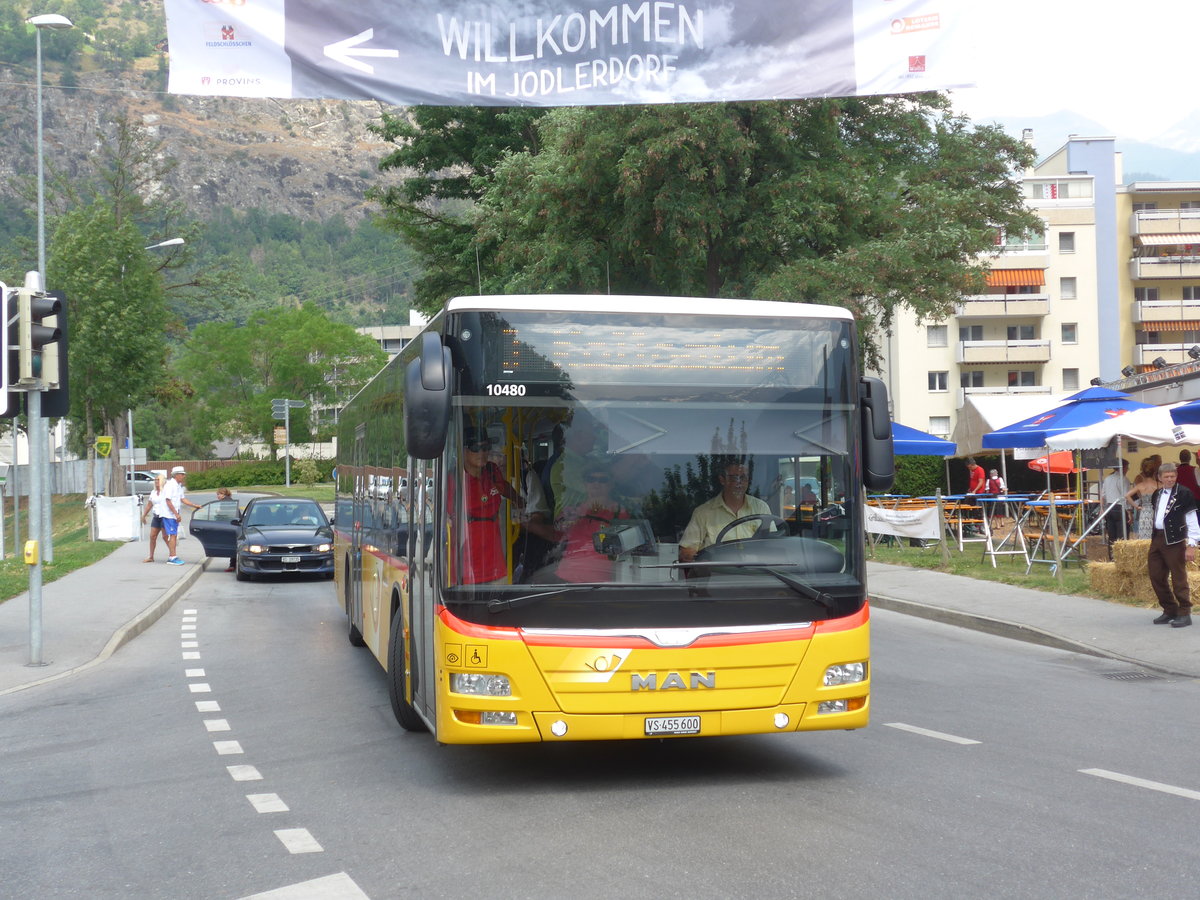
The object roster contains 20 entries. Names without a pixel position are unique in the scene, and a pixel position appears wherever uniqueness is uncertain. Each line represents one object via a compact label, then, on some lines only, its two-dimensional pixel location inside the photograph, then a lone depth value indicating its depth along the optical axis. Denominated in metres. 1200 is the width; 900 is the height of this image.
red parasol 29.89
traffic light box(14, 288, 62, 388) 12.91
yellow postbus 7.12
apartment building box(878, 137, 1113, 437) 75.75
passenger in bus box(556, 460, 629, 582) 7.25
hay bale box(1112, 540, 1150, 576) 16.83
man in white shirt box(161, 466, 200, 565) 26.94
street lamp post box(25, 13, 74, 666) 13.53
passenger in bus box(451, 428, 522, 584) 7.26
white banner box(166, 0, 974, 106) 10.55
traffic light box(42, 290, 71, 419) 13.20
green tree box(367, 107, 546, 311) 35.41
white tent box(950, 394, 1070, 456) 23.95
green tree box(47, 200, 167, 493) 41.44
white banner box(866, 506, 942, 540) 23.19
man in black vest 14.42
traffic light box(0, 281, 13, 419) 12.88
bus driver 7.34
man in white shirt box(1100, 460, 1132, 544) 19.86
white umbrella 18.11
